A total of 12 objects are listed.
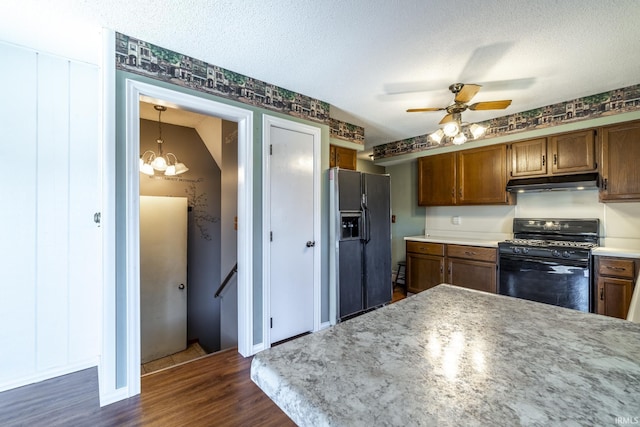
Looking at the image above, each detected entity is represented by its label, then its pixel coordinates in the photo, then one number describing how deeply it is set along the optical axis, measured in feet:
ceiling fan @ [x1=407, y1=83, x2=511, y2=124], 7.27
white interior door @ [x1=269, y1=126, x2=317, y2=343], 8.59
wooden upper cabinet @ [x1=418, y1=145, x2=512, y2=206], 11.53
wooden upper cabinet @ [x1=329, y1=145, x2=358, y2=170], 11.61
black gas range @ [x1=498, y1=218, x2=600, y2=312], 8.74
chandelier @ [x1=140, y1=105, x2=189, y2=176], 9.85
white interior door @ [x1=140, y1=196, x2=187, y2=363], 11.41
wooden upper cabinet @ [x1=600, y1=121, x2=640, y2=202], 8.59
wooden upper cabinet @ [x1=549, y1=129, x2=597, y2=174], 9.41
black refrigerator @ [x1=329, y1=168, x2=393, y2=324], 9.98
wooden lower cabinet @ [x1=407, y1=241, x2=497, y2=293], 10.94
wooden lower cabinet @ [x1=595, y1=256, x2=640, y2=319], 8.04
